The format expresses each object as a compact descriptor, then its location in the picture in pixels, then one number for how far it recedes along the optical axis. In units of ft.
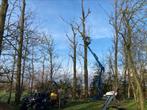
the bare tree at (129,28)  25.17
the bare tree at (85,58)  52.15
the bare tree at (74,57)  56.81
